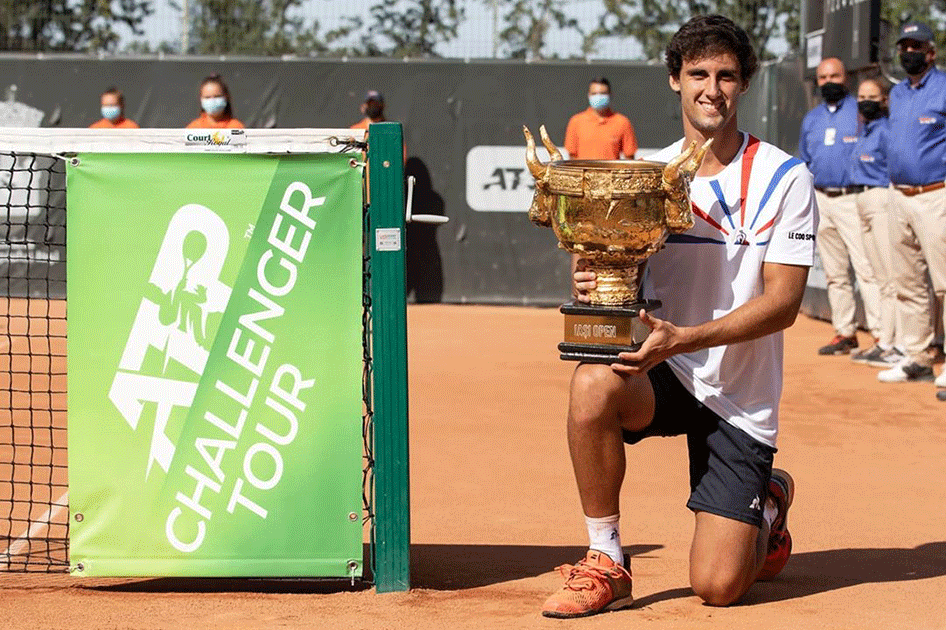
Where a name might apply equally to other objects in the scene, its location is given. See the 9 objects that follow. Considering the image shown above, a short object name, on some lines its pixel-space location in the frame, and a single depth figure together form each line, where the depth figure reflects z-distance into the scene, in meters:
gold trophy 4.26
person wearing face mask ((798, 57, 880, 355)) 11.41
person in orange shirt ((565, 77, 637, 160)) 14.31
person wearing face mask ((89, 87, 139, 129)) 13.70
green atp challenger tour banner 4.62
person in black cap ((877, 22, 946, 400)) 9.70
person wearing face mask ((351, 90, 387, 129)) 14.16
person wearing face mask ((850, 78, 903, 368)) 10.80
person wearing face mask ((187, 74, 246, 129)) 11.78
